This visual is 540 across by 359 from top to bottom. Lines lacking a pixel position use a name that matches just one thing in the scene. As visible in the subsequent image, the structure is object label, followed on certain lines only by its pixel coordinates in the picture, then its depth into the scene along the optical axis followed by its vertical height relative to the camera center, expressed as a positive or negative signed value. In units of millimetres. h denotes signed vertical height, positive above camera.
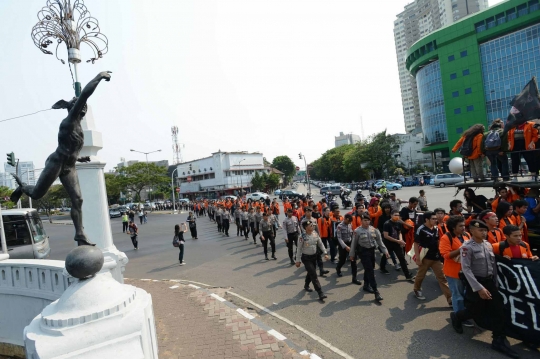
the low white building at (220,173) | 59344 +2195
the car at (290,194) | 38062 -2120
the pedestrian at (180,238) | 10898 -1657
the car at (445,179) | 31328 -2049
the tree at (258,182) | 58062 -421
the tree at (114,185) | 48600 +1778
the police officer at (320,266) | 8383 -2426
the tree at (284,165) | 93438 +3610
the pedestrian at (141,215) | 29266 -2028
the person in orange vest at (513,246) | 4457 -1346
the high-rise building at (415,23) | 89500 +42748
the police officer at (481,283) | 4281 -1740
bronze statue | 4168 +547
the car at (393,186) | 36812 -2422
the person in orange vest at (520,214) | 6005 -1209
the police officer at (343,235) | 8117 -1694
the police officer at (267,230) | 10484 -1666
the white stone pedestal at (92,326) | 2590 -1076
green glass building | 46375 +14020
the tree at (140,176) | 47219 +2615
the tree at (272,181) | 60031 -482
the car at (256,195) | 41022 -1954
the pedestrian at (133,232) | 15287 -1804
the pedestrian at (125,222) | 22328 -2014
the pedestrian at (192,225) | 16844 -1993
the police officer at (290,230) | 9773 -1645
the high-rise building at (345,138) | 143425 +14354
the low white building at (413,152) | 75712 +2595
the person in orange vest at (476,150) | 7688 +113
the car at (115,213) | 40997 -2164
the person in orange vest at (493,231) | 5148 -1254
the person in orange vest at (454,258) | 4977 -1534
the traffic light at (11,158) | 11103 +1741
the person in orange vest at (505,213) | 6080 -1162
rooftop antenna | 68712 +10741
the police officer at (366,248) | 6596 -1681
